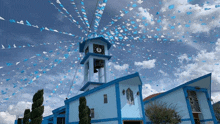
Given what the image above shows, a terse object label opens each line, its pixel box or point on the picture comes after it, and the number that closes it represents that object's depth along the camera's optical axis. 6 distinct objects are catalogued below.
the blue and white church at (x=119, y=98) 19.14
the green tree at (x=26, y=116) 28.27
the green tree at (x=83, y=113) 17.84
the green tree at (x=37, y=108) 19.66
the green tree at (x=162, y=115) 21.83
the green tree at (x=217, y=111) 29.94
